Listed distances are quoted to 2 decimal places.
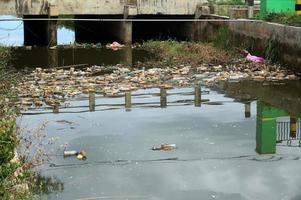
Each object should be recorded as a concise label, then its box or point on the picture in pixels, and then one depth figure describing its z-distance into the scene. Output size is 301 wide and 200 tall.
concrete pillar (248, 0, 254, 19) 22.97
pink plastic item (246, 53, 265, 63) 18.62
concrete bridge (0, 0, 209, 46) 25.93
